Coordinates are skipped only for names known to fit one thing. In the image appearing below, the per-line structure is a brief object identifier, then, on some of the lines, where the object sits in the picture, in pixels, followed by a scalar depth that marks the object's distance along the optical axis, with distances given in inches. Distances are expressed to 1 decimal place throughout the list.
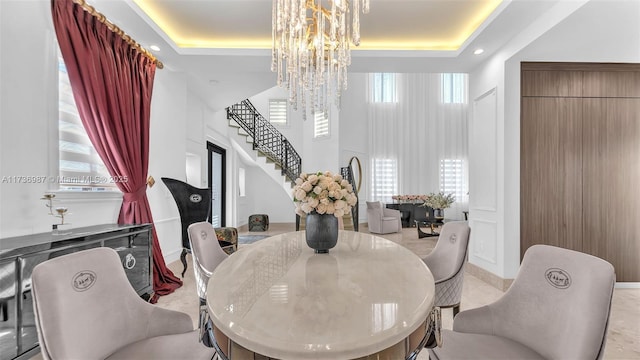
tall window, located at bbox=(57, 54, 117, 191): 92.4
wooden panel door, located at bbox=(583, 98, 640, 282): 125.8
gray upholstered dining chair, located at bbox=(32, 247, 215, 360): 38.0
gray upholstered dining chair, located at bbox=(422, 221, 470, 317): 69.3
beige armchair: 270.4
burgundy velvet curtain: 92.1
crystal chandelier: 78.3
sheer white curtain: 353.1
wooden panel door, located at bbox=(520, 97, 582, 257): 126.4
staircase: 274.9
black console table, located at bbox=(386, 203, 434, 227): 310.2
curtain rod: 94.2
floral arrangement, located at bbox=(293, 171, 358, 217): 63.0
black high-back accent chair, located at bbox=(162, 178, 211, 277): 138.6
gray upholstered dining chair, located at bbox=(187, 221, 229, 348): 69.2
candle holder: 79.2
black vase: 62.2
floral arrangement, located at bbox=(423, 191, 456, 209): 240.5
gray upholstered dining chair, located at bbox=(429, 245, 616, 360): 39.4
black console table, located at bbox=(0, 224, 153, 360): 57.7
